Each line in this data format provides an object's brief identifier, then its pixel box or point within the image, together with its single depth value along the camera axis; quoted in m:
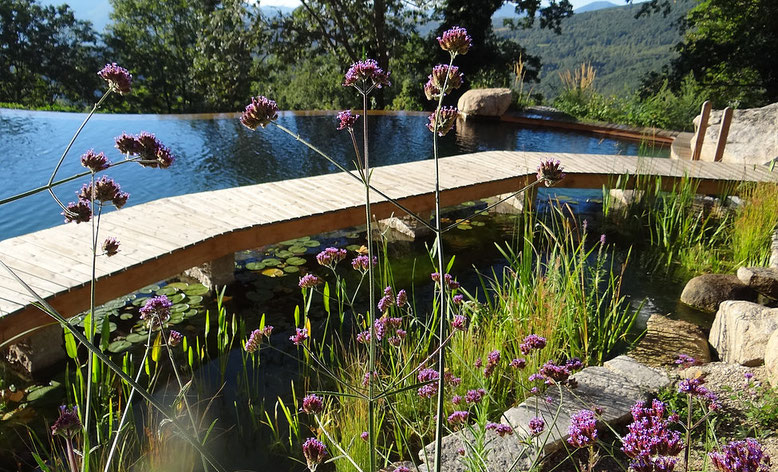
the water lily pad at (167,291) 3.68
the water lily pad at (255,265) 4.14
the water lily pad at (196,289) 3.71
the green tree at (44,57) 18.47
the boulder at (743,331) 2.69
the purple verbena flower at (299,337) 1.51
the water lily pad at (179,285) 3.79
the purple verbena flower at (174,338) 1.48
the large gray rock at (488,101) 10.76
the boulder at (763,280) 3.60
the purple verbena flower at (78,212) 1.23
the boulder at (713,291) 3.62
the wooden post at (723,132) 6.81
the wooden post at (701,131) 6.82
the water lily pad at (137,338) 3.04
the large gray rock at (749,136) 6.74
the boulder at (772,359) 2.34
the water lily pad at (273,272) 4.05
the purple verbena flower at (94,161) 1.26
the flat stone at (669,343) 2.85
